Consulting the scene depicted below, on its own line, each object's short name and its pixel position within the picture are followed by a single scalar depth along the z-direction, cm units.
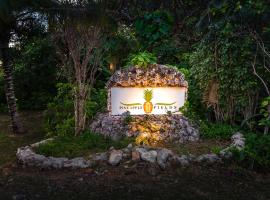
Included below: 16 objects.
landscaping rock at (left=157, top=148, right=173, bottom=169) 330
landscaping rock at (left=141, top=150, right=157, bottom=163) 334
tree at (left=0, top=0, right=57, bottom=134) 387
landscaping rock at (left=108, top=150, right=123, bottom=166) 332
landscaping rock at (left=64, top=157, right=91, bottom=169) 327
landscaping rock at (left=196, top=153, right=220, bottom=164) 343
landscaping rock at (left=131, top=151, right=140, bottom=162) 335
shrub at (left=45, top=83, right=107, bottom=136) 412
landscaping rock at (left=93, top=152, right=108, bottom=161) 337
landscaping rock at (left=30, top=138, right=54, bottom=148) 367
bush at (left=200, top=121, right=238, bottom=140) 413
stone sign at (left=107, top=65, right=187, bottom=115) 418
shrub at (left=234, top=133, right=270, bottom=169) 335
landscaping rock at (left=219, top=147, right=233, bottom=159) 348
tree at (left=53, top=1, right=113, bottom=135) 383
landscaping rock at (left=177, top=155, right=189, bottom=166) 338
